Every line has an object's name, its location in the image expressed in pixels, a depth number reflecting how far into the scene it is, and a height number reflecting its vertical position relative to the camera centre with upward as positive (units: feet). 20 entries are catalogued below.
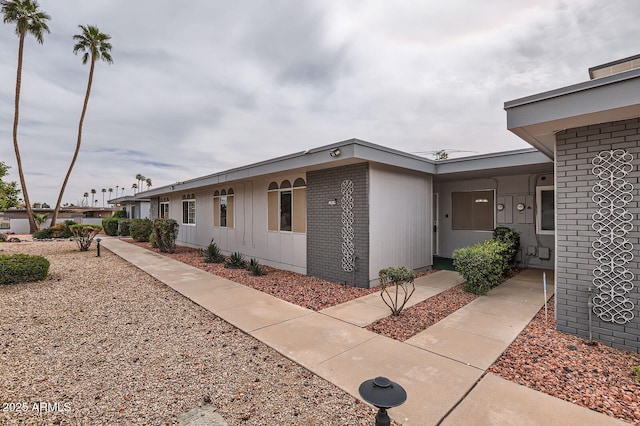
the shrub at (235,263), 29.22 -5.18
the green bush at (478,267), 18.84 -3.79
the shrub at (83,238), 43.01 -3.59
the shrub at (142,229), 55.31 -3.00
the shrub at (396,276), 14.66 -3.35
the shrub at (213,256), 32.73 -4.95
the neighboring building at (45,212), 89.45 -0.66
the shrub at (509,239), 24.03 -2.56
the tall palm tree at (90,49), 65.85 +38.71
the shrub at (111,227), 72.74 -3.35
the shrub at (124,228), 68.03 -3.39
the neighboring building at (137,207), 87.74 +2.10
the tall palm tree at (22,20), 56.24 +39.18
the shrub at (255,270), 25.45 -5.23
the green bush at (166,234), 40.29 -2.89
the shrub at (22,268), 22.03 -4.24
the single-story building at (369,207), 21.20 +0.45
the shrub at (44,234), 63.00 -4.39
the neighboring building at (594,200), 10.78 +0.39
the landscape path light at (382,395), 5.24 -3.46
